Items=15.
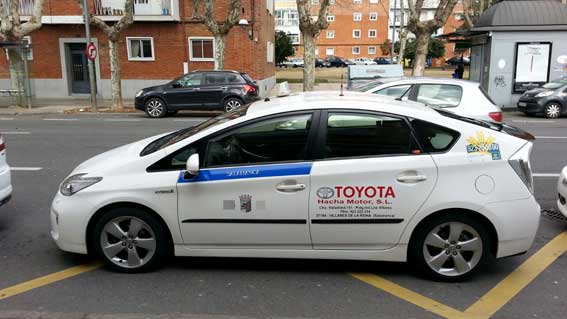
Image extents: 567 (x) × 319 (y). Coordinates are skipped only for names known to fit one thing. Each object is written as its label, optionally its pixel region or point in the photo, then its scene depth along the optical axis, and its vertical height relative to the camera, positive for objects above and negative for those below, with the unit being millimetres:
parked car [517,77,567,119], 16188 -1029
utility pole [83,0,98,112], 17562 +258
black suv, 16812 -714
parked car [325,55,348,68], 69875 +1361
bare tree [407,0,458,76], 20250 +1911
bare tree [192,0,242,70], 19250 +1953
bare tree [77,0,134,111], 17892 +1166
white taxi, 3898 -959
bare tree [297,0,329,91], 19391 +1670
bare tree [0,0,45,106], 18344 +1745
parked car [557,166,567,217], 5232 -1313
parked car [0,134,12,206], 5125 -1095
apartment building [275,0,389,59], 81750 +6459
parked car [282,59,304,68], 68838 +1125
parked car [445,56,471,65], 60144 +1133
